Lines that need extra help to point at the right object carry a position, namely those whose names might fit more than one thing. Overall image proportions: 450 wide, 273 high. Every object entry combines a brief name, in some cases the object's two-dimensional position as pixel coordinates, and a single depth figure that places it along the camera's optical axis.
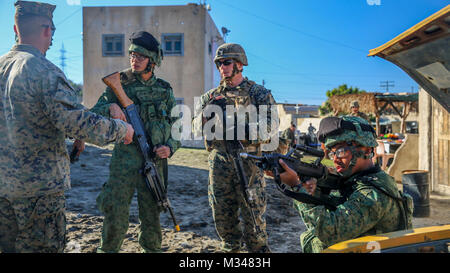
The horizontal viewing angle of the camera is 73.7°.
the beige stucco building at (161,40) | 16.75
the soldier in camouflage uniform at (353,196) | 1.56
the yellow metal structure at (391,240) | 1.25
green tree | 43.27
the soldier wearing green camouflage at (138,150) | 2.55
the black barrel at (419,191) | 4.83
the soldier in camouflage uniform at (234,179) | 2.75
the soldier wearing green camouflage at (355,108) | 7.54
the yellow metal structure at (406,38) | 1.21
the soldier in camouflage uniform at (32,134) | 1.78
